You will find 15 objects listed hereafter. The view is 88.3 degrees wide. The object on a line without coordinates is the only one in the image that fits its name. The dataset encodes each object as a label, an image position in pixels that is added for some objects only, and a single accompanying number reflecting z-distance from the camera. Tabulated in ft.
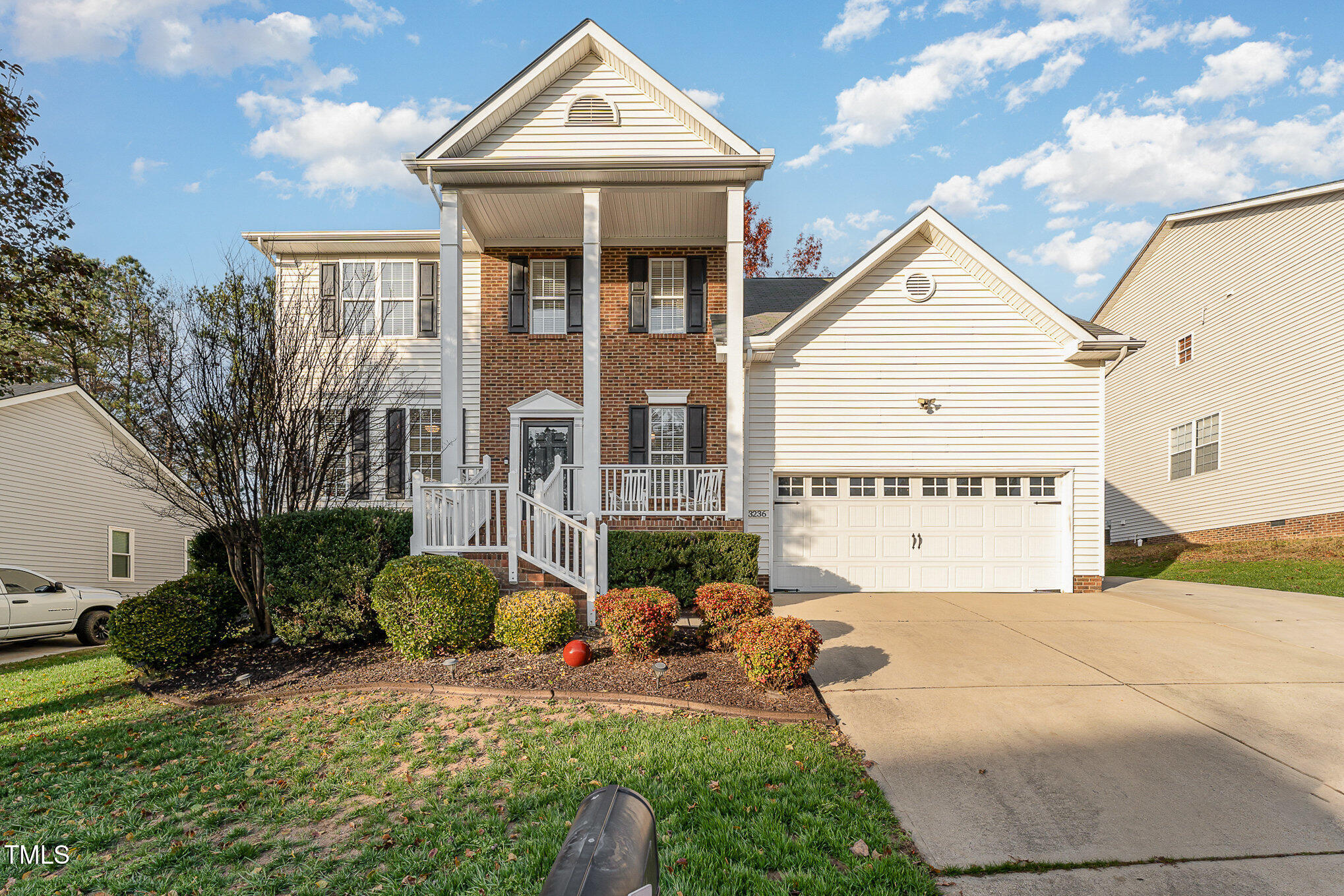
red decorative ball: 22.52
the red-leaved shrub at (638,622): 22.56
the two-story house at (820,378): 37.63
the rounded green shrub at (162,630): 24.00
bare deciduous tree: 26.04
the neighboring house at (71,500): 45.80
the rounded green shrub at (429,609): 23.49
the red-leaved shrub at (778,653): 20.13
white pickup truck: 35.86
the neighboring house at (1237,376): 49.93
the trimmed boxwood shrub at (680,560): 31.99
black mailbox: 4.28
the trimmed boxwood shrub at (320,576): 24.85
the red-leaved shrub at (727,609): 24.09
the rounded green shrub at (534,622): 23.59
